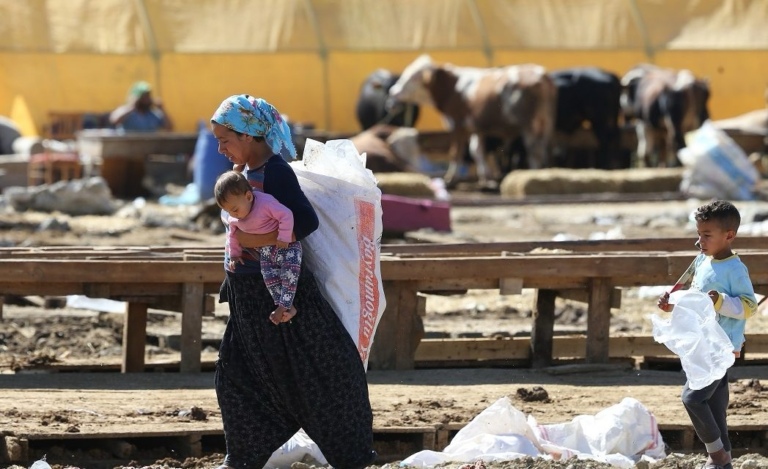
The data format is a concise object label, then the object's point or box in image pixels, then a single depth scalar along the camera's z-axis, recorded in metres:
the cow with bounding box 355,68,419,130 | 55.50
